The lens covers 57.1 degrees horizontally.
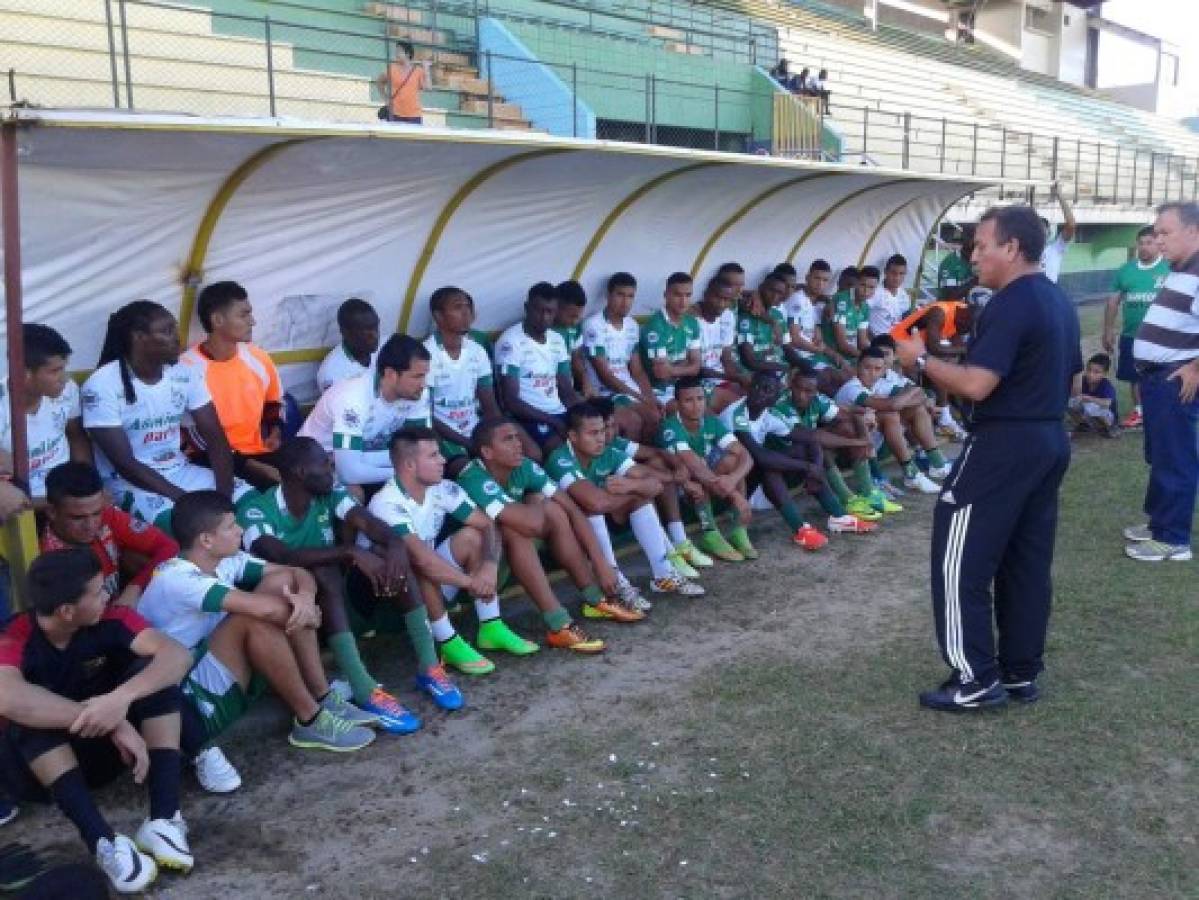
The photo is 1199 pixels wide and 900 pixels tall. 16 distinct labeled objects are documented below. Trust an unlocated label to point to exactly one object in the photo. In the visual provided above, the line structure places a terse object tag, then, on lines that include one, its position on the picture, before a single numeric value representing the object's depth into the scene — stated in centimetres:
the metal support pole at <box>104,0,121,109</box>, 866
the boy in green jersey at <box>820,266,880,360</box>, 896
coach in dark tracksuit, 393
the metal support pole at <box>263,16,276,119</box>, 984
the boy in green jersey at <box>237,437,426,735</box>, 420
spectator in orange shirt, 1033
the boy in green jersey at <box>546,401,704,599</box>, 544
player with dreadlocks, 430
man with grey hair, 583
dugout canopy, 420
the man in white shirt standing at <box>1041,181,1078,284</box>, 834
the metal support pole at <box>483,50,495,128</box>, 1172
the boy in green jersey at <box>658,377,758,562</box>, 625
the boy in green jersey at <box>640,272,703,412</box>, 730
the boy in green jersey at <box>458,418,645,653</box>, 493
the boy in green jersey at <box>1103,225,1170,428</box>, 909
